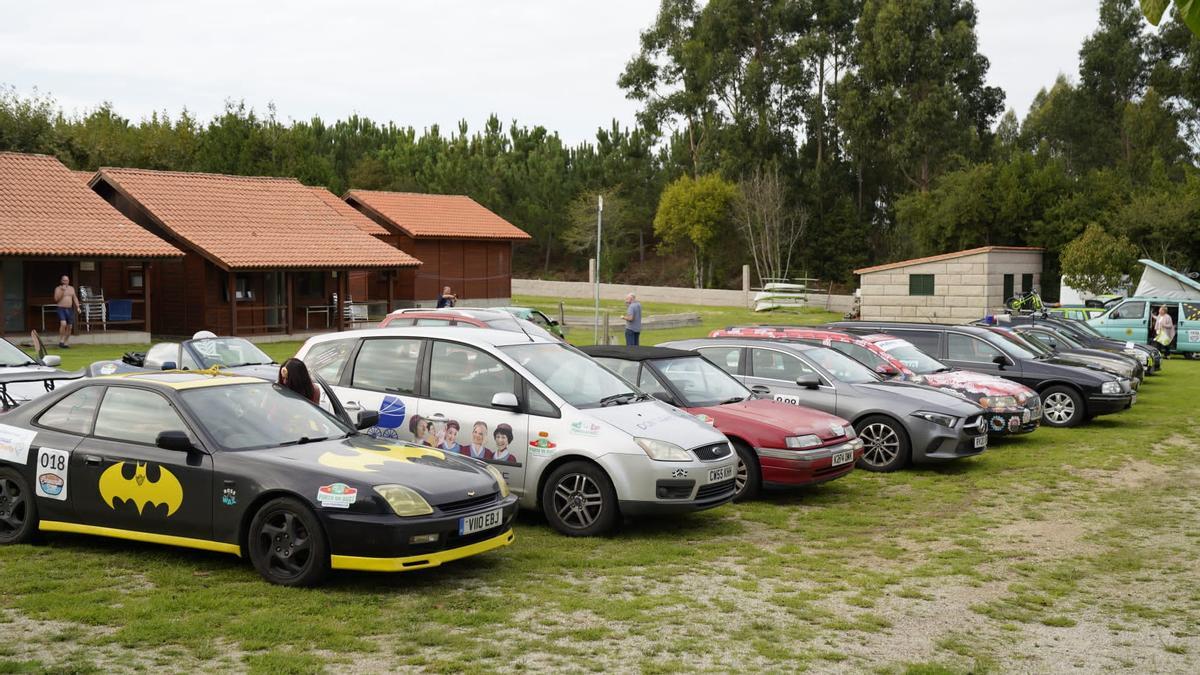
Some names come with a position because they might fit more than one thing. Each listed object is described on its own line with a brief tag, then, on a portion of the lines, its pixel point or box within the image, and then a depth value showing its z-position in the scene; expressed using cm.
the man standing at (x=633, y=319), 2808
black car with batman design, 732
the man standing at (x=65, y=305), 2966
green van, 3284
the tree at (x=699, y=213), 6781
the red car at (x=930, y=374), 1537
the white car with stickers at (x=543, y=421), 916
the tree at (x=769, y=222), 6444
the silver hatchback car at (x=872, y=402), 1311
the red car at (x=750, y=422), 1096
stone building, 4456
